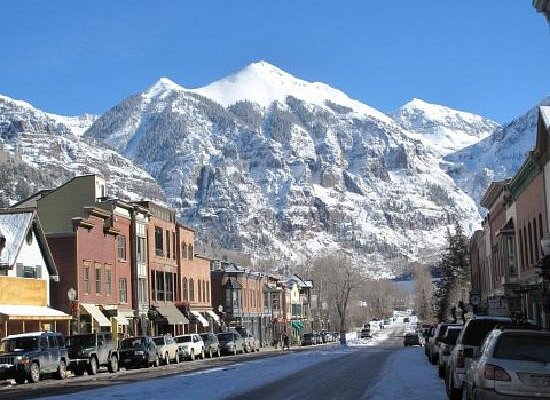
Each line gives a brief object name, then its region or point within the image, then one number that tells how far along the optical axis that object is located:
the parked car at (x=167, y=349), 54.61
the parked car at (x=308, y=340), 111.25
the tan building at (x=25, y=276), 51.06
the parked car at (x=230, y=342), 69.25
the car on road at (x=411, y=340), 91.88
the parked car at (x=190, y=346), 60.16
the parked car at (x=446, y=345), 29.50
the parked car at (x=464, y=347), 21.62
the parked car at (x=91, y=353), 44.03
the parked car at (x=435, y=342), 37.29
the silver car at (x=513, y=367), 15.92
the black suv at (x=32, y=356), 37.81
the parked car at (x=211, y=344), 65.88
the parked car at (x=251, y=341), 78.60
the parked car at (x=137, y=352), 50.41
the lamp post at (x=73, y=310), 52.91
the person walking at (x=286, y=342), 95.42
